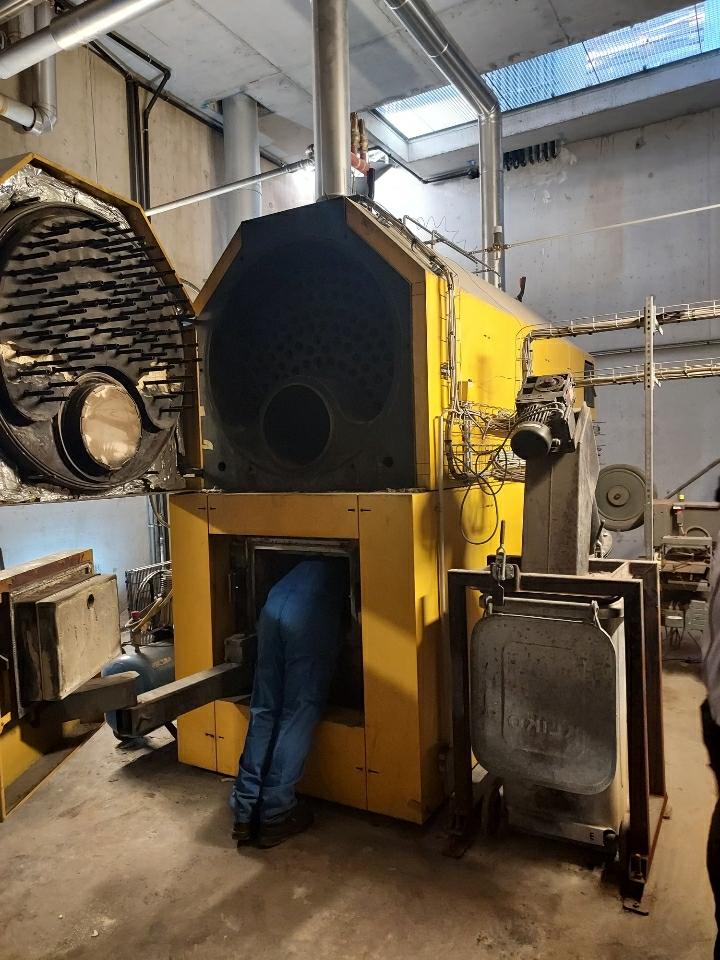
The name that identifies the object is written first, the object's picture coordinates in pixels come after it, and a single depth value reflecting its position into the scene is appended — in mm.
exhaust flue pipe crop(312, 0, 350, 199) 3060
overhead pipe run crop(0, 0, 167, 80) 3012
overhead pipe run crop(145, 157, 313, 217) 4562
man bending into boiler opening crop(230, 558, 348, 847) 2443
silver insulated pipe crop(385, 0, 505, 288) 3924
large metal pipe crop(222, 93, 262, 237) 5234
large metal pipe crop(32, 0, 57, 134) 3766
